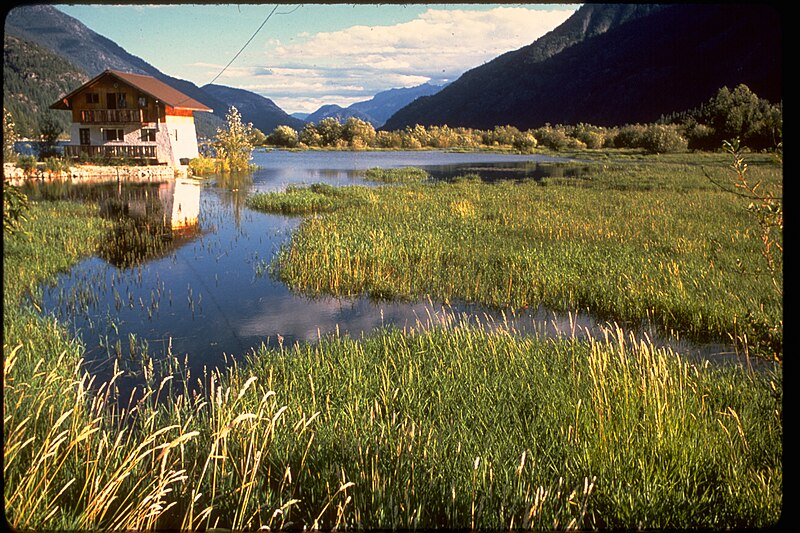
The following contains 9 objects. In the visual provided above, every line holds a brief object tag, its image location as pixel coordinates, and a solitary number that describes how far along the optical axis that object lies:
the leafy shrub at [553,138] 117.81
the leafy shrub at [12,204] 9.40
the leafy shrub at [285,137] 131.99
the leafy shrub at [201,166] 52.91
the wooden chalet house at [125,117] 47.84
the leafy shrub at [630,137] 93.88
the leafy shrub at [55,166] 40.78
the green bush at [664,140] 79.06
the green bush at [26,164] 39.09
